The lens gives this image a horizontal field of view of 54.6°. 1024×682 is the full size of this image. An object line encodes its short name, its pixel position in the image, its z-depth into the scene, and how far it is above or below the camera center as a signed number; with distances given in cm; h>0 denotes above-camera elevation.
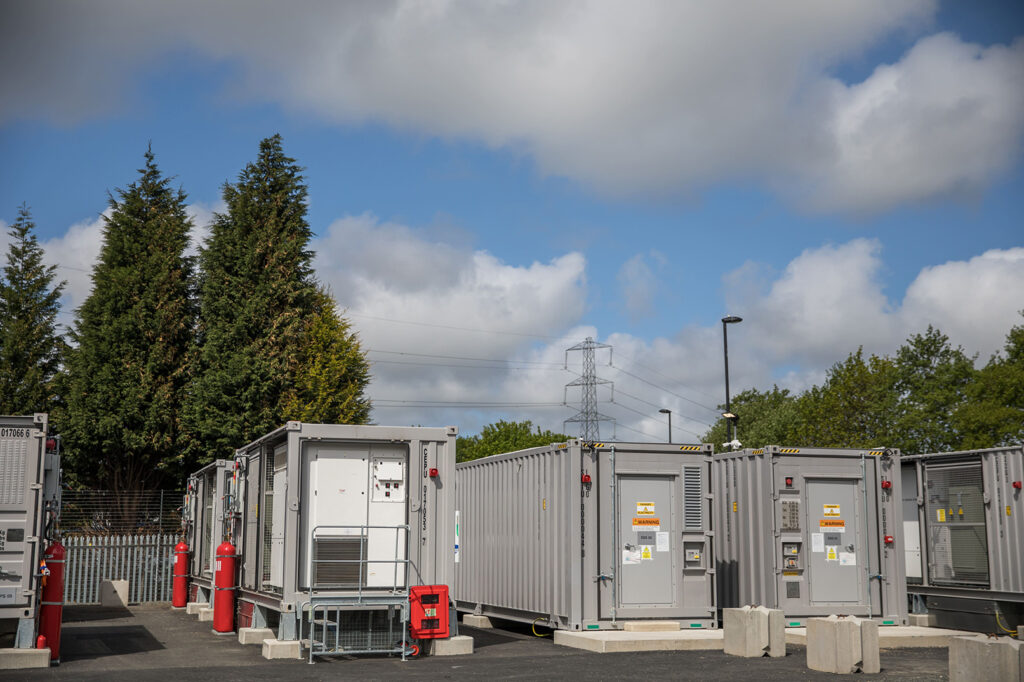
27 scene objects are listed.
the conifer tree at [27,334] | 3806 +661
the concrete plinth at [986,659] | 967 -151
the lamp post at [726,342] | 3276 +574
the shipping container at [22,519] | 1263 -25
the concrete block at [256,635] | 1498 -201
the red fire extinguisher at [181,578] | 2347 -183
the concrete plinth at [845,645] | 1205 -172
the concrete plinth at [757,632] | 1341 -174
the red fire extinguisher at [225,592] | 1661 -153
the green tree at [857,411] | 4384 +407
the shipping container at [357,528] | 1341 -38
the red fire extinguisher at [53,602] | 1316 -136
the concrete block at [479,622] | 1836 -221
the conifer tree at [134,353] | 3425 +515
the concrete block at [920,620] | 1712 -201
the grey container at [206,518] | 2012 -40
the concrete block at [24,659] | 1230 -197
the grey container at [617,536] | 1532 -53
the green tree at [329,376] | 3616 +485
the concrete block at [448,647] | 1377 -201
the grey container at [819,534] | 1620 -51
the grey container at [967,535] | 1627 -54
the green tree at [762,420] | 5656 +519
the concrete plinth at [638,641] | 1412 -199
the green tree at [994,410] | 4156 +391
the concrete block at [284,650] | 1321 -197
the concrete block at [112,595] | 2417 -229
